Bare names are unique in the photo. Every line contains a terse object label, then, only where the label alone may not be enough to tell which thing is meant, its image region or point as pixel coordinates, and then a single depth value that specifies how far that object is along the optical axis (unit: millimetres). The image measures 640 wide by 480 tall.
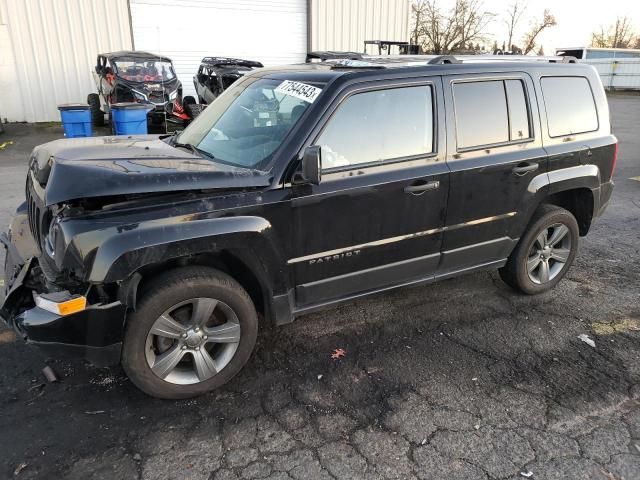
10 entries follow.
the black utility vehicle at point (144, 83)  12578
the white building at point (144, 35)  14586
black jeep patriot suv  2654
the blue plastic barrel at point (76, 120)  9891
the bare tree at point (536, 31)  50500
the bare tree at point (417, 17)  35562
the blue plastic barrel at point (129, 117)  9594
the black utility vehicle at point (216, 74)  12883
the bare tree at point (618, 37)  57656
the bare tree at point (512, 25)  49875
